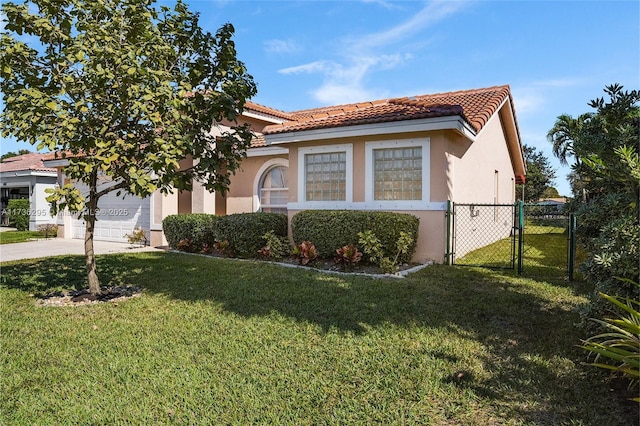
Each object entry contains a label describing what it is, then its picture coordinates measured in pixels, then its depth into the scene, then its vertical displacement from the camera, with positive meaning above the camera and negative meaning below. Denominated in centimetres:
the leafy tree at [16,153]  7072 +1033
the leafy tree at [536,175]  4165 +404
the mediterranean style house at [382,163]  1066 +152
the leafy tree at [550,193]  4635 +253
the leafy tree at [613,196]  411 +20
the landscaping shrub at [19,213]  2514 -28
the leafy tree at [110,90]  610 +203
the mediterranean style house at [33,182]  2486 +177
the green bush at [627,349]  322 -120
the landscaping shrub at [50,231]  2117 -121
